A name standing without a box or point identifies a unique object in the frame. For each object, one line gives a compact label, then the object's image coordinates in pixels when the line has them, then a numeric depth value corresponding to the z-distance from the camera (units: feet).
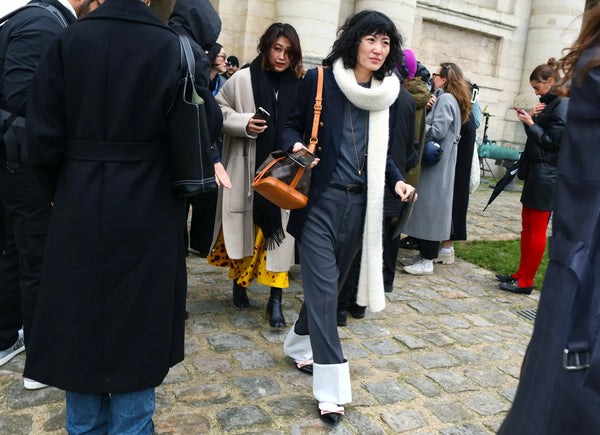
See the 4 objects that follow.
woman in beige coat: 14.20
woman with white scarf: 10.51
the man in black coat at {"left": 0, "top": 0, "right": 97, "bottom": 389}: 9.61
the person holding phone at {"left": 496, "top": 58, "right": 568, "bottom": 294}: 17.38
